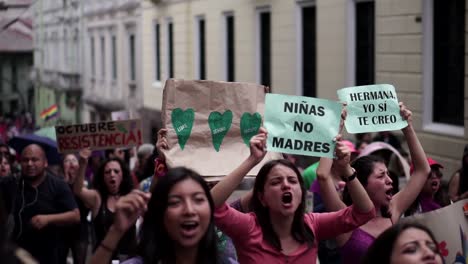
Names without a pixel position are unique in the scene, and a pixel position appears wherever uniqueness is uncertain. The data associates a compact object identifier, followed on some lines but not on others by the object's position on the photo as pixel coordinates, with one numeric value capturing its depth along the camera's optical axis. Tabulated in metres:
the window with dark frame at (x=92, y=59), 38.07
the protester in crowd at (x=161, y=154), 5.53
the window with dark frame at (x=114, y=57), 33.94
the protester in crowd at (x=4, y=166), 8.70
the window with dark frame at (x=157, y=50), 27.71
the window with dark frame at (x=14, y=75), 52.31
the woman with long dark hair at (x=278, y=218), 4.73
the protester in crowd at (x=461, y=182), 8.05
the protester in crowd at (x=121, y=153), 11.77
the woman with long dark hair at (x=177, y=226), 3.86
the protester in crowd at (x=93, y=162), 12.01
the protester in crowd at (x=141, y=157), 10.74
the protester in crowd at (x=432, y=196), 6.41
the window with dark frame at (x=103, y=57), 35.85
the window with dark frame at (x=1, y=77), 50.69
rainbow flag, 23.25
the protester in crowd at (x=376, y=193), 5.32
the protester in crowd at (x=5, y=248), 2.58
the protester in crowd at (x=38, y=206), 7.61
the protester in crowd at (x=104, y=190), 7.64
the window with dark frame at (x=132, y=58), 31.19
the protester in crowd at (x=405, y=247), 3.65
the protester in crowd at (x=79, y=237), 7.93
